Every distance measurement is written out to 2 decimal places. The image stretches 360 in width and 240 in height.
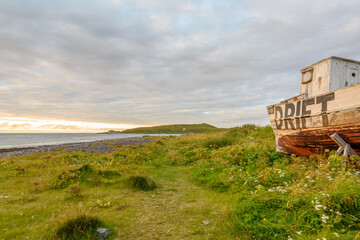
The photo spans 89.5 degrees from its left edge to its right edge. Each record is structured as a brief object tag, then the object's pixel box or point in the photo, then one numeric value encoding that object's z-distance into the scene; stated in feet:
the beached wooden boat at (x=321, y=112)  21.22
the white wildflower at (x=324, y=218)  11.89
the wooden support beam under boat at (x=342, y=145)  22.09
